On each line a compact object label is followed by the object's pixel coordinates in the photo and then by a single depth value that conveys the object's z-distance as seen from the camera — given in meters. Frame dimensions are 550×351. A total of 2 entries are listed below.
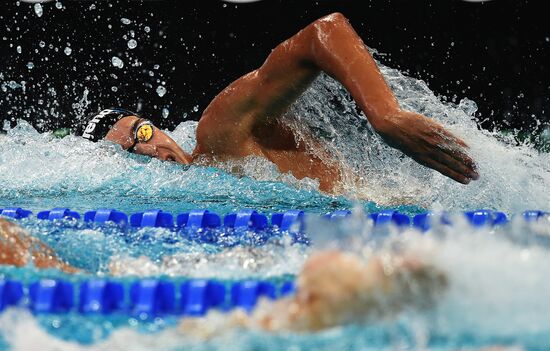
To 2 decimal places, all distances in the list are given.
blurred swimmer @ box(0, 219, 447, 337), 10.56
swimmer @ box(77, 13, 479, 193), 11.20
